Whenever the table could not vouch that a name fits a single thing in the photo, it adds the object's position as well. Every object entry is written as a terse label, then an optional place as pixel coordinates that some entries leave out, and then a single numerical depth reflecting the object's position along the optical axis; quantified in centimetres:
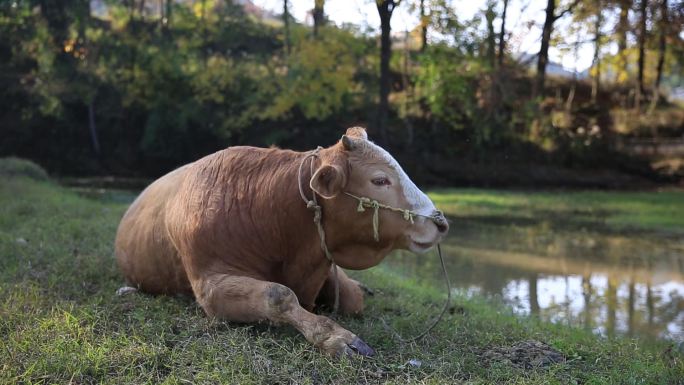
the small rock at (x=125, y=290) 513
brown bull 401
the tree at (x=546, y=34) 2444
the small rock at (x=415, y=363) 369
